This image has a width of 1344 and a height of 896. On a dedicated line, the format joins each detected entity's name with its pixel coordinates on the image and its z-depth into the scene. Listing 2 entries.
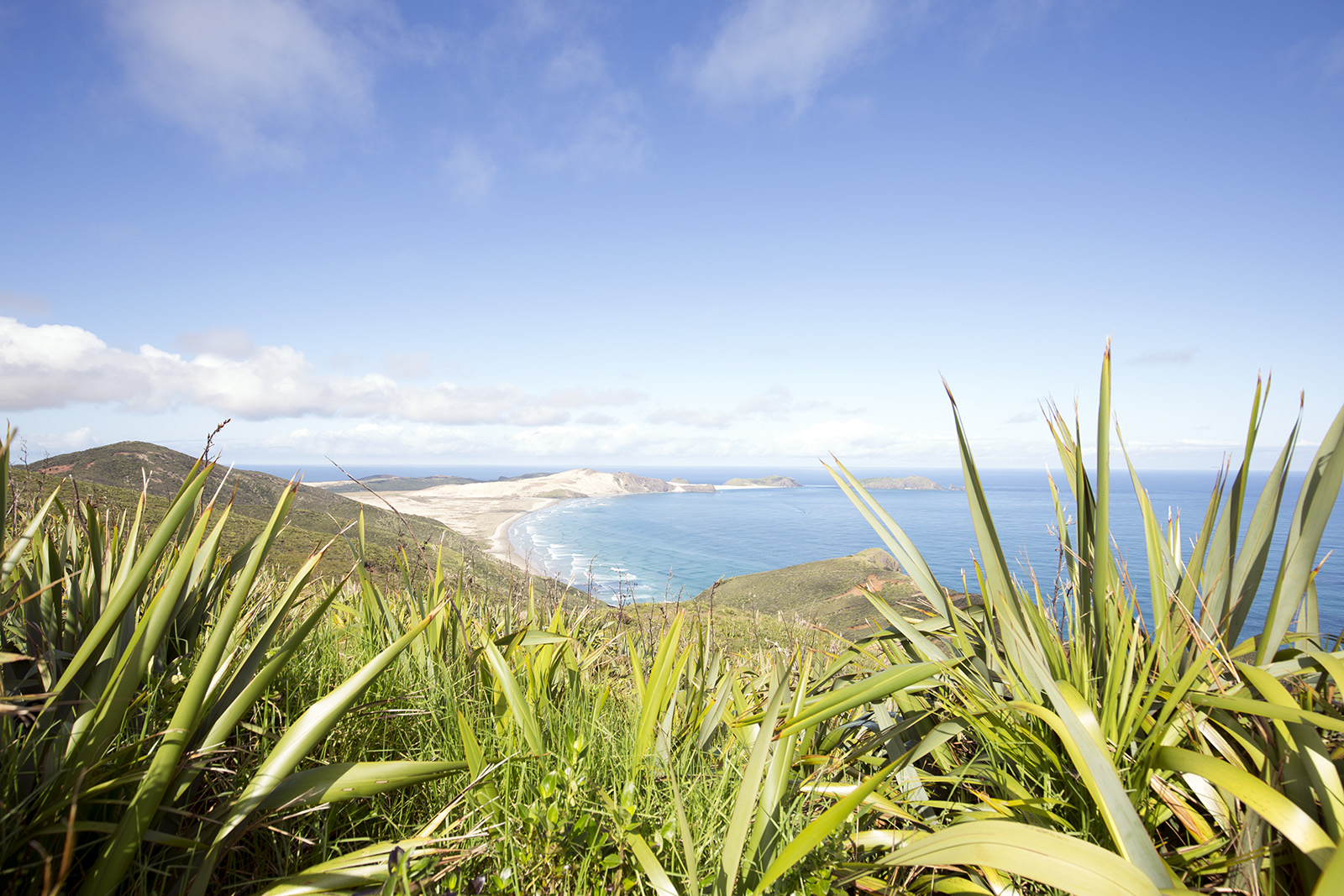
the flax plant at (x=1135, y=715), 1.03
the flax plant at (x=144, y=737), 1.00
